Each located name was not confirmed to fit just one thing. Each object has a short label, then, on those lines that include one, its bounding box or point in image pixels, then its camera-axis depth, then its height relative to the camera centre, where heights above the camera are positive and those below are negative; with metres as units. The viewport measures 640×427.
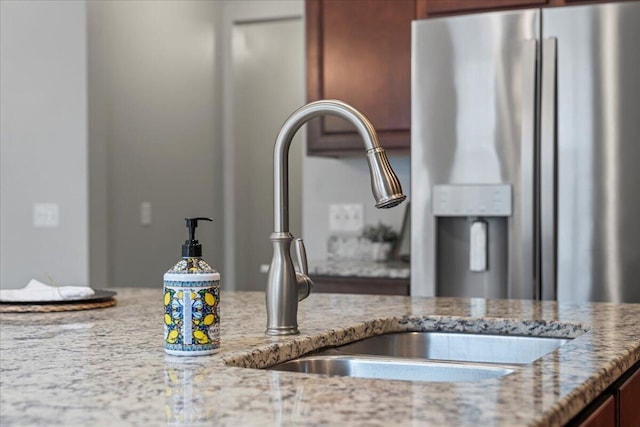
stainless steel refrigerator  3.00 +0.19
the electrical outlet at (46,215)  3.99 -0.02
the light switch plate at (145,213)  4.47 -0.01
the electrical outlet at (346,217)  4.23 -0.03
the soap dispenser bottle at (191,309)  1.27 -0.14
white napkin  2.01 -0.19
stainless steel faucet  1.53 -0.06
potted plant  3.97 -0.14
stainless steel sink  1.46 -0.26
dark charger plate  2.01 -0.20
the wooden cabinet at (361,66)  3.60 +0.59
